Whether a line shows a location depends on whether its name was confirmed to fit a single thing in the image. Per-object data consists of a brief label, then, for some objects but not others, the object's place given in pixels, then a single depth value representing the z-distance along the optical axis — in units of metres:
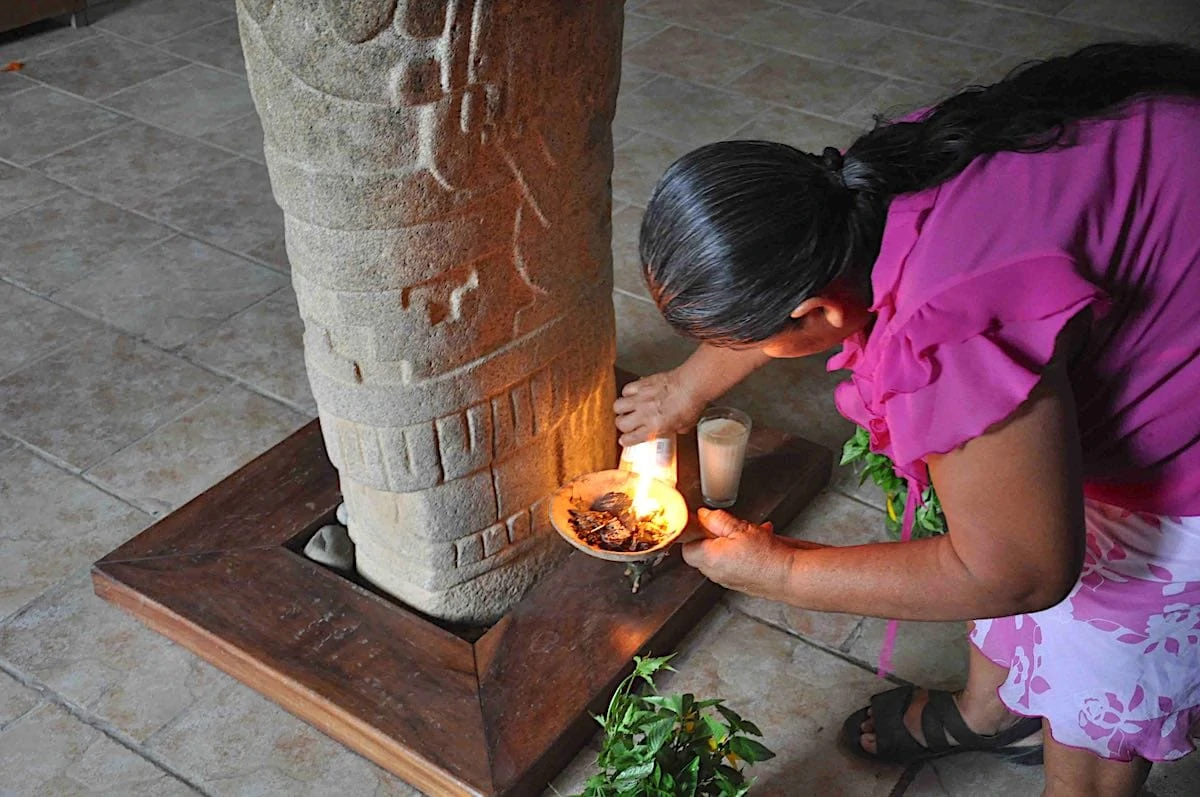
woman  1.25
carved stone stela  1.60
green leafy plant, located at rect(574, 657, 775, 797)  1.64
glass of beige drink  2.28
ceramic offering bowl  2.03
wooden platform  1.96
